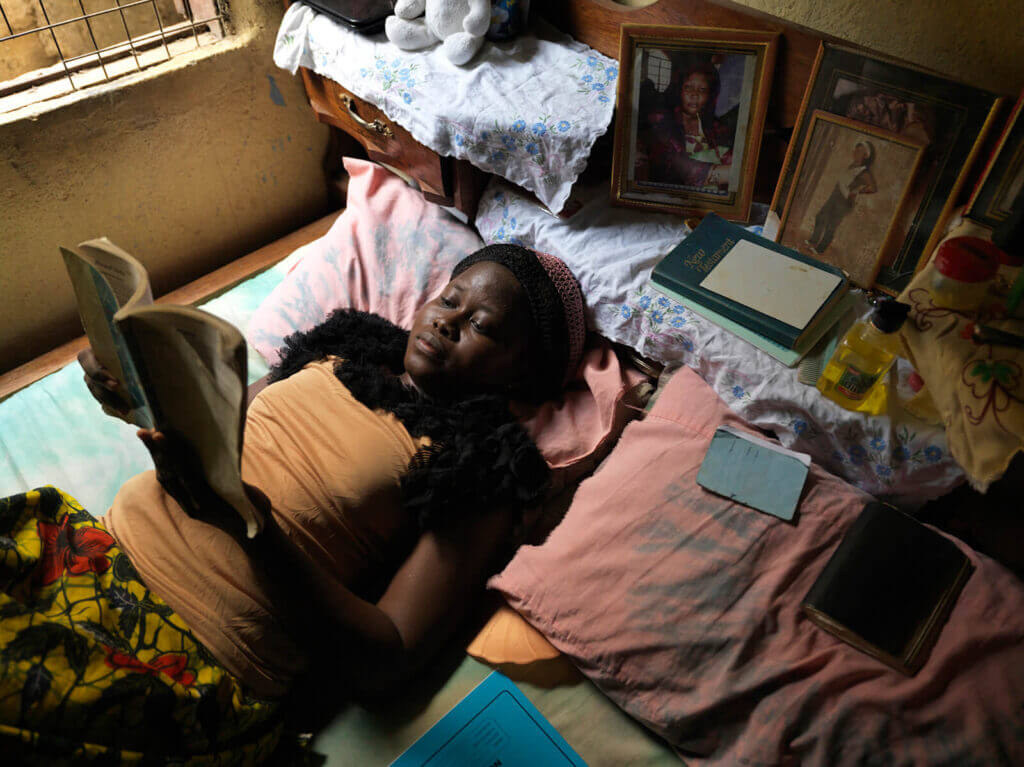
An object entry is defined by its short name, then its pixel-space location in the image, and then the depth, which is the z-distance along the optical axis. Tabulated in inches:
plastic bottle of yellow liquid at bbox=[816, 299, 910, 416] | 37.0
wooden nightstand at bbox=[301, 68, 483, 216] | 60.8
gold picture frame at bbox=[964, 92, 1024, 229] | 33.0
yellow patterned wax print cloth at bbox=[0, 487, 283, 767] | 29.2
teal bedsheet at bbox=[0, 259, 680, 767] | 39.6
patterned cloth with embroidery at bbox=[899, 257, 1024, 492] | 27.5
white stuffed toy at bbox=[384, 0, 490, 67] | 56.2
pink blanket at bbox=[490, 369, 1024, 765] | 33.9
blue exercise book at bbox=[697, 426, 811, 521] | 41.3
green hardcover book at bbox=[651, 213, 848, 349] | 43.0
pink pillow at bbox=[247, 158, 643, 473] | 61.1
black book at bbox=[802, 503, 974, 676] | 35.9
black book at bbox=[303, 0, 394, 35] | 61.6
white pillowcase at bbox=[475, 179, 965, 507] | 40.3
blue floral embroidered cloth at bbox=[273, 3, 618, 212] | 51.7
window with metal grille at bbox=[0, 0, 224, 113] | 63.2
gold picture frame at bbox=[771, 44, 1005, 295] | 37.3
